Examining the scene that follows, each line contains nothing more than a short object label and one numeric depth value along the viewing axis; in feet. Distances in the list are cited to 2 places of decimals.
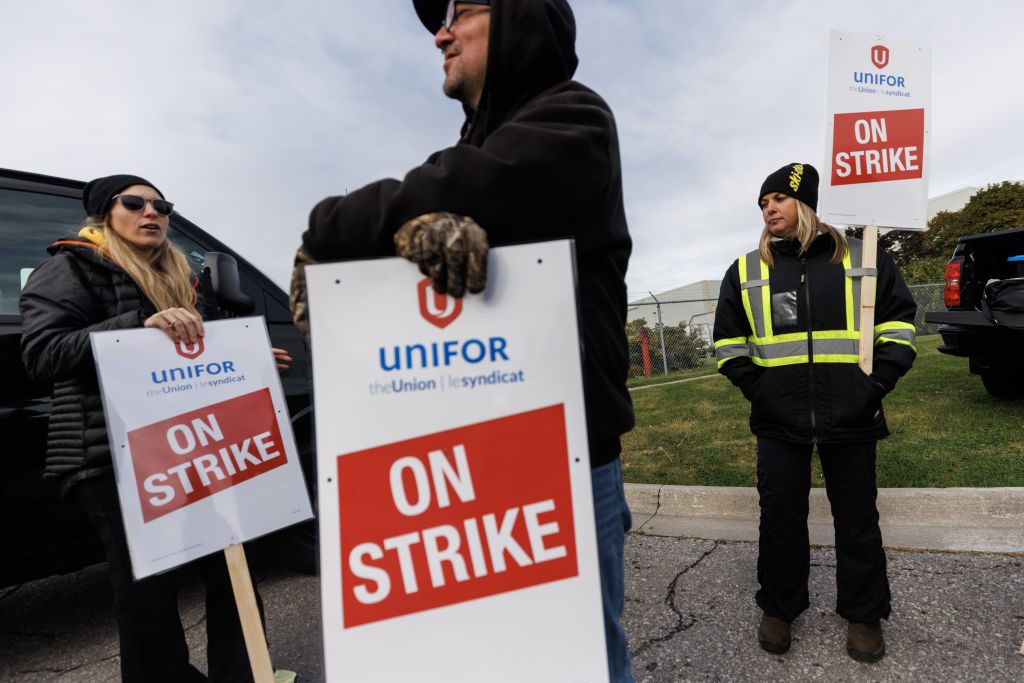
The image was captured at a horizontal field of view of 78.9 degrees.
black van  7.98
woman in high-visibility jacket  7.57
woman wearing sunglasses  6.46
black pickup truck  15.99
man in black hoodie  3.14
